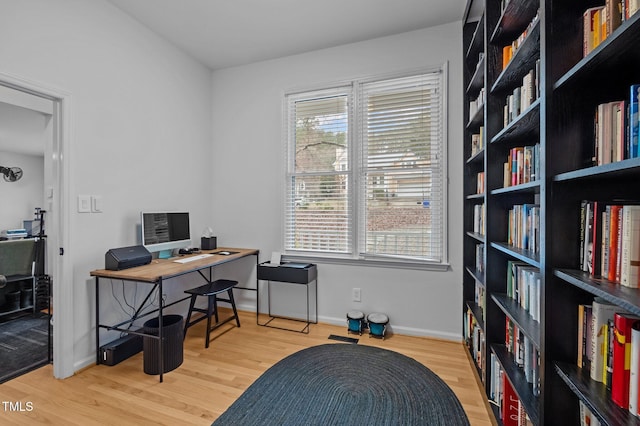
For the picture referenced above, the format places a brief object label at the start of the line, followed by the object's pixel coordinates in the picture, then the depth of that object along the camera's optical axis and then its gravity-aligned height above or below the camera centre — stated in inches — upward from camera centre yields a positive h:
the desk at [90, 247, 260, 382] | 79.4 -17.9
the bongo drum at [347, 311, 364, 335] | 109.0 -41.9
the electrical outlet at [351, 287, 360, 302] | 115.5 -32.9
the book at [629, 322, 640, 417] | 30.6 -17.2
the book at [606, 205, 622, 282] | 34.7 -3.5
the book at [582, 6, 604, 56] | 37.4 +24.3
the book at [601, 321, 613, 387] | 35.1 -17.0
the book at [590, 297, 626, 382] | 35.6 -14.7
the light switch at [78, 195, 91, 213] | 85.2 +1.7
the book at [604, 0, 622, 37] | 34.5 +23.5
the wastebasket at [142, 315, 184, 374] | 83.1 -40.2
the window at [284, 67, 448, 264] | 107.2 +15.9
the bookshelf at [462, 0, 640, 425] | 34.1 +4.4
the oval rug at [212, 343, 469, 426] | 65.3 -46.3
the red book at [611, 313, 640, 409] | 32.3 -16.7
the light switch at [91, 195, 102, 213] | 88.5 +2.1
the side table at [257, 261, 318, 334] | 111.5 -25.2
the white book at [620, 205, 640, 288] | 32.4 -3.9
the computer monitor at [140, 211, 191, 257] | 100.0 -7.7
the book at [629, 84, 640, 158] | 32.2 +10.2
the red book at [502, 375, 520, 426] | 58.4 -39.6
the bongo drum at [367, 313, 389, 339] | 105.6 -41.2
